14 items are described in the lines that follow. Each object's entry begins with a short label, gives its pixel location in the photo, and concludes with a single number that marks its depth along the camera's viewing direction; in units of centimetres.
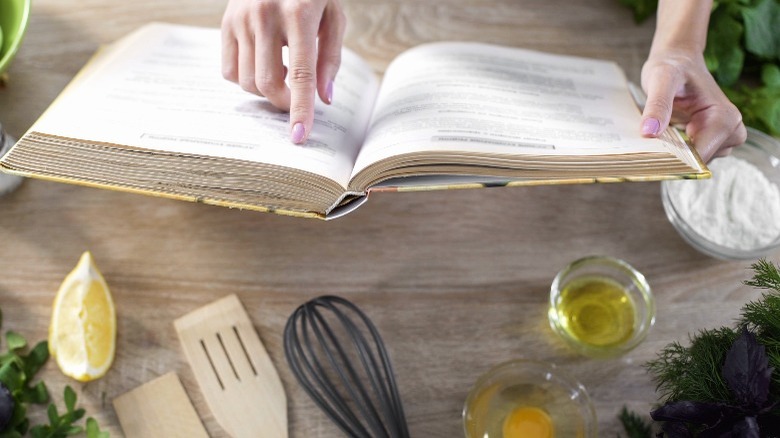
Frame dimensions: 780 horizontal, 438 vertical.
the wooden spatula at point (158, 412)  80
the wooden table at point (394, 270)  84
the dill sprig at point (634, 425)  80
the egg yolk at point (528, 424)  80
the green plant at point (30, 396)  78
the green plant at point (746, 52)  99
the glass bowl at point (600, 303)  85
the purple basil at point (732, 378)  61
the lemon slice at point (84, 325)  80
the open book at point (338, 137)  74
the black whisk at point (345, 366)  80
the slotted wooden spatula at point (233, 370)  81
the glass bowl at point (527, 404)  81
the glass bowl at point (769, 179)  87
